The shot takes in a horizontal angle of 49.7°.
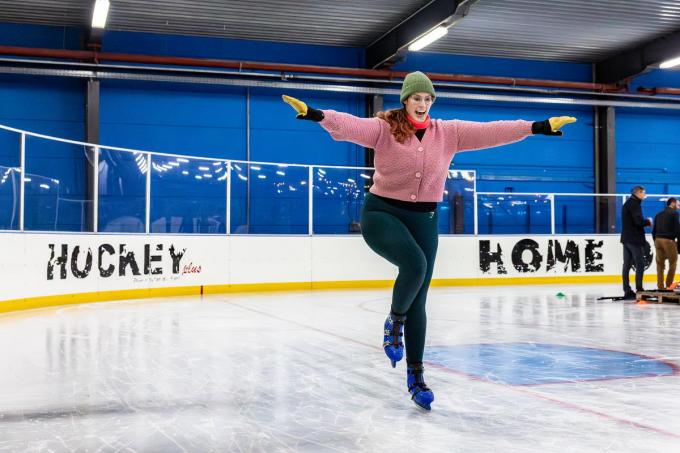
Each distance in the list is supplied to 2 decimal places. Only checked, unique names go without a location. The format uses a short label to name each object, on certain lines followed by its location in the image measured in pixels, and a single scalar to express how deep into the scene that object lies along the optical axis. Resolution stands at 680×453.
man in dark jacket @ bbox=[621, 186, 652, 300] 11.20
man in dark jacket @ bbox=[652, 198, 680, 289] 12.12
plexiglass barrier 10.52
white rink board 10.81
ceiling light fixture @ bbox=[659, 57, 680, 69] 18.49
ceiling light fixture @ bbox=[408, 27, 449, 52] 15.77
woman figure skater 3.69
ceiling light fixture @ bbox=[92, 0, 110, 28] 14.48
